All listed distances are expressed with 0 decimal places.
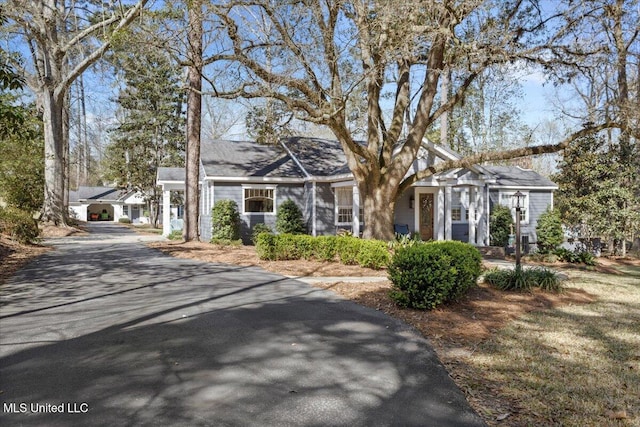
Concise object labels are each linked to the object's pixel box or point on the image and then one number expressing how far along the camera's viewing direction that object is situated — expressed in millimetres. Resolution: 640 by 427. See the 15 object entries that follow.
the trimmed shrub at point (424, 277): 6465
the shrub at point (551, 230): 17250
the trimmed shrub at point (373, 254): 10628
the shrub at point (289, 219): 18094
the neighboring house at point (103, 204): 50594
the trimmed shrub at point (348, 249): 11285
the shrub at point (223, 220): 17328
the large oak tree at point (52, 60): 18672
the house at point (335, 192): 16812
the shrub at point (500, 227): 19094
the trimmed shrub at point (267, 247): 12336
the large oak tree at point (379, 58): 10260
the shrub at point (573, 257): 13094
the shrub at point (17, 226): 15766
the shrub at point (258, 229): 18153
